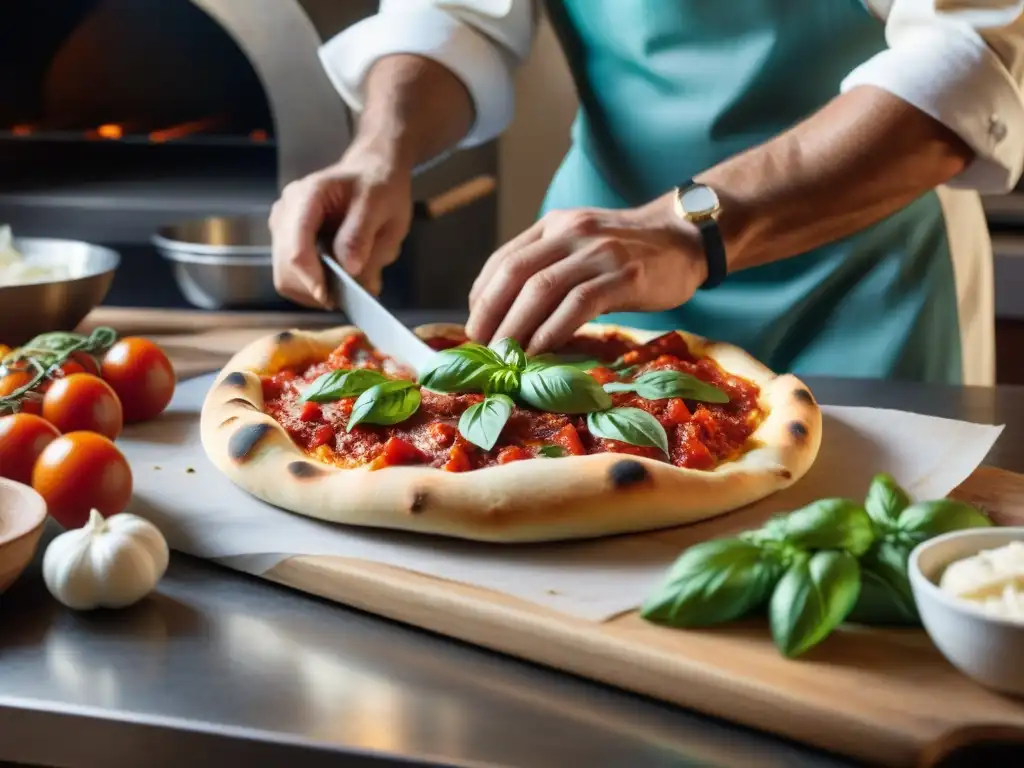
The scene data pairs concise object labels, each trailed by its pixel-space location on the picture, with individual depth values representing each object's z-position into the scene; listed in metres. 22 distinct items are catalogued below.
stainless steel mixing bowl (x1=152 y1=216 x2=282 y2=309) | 1.69
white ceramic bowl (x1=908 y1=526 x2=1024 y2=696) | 0.69
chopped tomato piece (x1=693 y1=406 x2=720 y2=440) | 1.09
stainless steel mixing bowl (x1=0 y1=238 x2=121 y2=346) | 1.45
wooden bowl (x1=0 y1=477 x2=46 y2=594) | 0.81
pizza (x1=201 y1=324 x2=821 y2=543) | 0.93
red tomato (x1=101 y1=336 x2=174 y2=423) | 1.23
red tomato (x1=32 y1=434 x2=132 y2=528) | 0.95
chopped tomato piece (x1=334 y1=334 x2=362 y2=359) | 1.34
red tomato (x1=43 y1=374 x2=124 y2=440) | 1.13
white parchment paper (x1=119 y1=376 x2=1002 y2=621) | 0.88
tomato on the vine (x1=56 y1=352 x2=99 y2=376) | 1.23
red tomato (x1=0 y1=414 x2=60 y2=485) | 1.02
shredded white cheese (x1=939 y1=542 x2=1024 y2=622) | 0.70
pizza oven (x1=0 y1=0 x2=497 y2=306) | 2.30
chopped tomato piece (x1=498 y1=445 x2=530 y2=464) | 1.01
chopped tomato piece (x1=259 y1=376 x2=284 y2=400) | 1.24
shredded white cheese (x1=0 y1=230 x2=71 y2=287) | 1.53
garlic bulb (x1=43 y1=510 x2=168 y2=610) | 0.84
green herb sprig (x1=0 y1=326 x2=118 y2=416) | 1.14
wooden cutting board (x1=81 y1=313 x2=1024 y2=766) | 0.70
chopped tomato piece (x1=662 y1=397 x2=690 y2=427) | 1.09
